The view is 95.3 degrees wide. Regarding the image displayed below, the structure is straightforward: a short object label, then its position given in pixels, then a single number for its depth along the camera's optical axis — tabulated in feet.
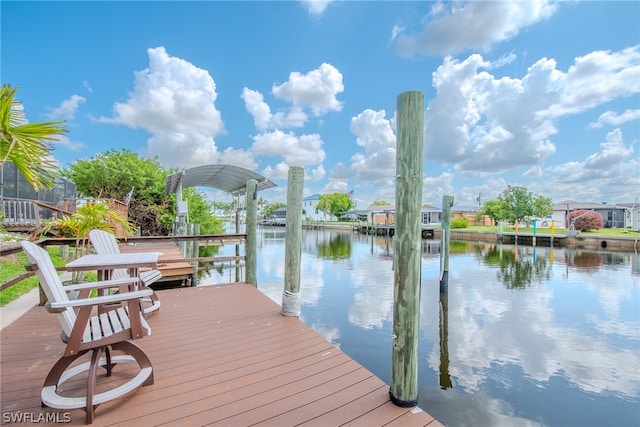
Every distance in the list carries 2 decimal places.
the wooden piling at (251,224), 15.81
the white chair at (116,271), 9.53
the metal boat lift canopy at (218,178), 31.68
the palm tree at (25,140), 7.18
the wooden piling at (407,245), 5.82
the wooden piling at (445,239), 24.82
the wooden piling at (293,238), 11.46
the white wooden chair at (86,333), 5.02
